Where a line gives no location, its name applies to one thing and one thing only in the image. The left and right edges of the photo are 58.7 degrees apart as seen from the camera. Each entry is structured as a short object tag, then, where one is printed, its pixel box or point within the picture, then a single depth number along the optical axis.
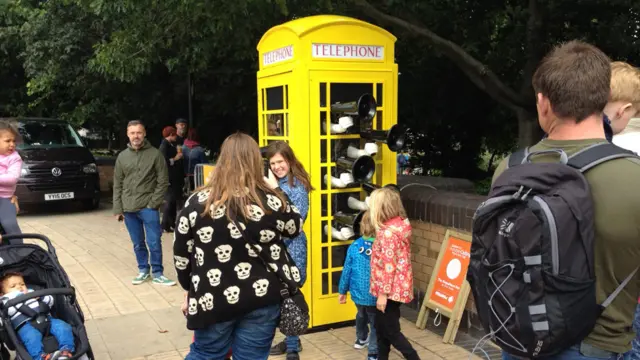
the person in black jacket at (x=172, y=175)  9.81
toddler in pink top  5.47
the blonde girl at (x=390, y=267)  4.10
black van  12.16
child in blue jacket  4.38
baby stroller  3.82
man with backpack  1.78
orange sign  5.00
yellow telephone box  4.93
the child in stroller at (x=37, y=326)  3.78
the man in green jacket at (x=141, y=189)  6.71
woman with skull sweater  2.93
